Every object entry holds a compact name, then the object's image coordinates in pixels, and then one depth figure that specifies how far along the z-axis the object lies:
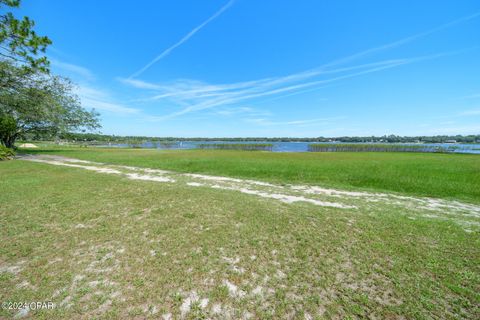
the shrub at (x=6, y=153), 20.71
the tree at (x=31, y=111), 10.82
